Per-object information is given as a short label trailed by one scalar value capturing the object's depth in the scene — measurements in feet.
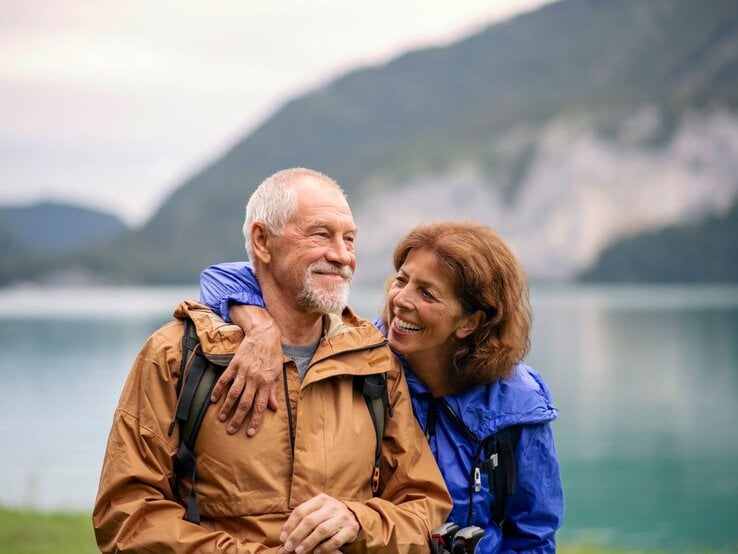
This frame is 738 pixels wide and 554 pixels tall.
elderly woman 15.23
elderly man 13.20
